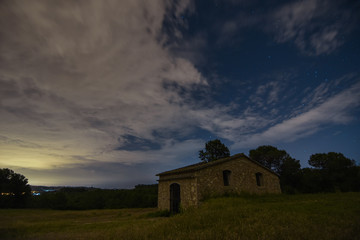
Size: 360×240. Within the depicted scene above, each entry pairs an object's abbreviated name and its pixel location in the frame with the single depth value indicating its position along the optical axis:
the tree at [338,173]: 26.77
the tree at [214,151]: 37.62
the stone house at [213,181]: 15.00
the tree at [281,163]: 32.56
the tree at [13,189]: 35.69
